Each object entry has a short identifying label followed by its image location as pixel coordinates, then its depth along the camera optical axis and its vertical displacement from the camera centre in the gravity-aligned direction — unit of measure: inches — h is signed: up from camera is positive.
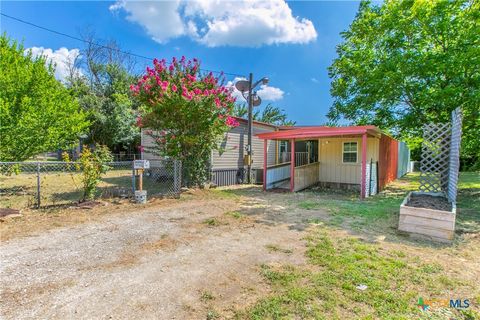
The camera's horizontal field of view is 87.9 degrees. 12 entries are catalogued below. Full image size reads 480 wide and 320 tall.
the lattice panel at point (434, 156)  255.1 -0.4
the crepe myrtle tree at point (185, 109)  318.0 +57.2
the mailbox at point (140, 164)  277.7 -13.5
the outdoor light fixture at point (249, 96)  448.1 +105.8
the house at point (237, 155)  423.8 -3.8
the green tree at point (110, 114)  778.2 +118.5
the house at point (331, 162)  362.3 -13.7
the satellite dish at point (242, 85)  467.8 +128.9
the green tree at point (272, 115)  1355.8 +211.2
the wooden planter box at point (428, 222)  168.6 -47.1
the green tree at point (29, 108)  322.4 +58.4
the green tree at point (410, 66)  330.3 +128.0
